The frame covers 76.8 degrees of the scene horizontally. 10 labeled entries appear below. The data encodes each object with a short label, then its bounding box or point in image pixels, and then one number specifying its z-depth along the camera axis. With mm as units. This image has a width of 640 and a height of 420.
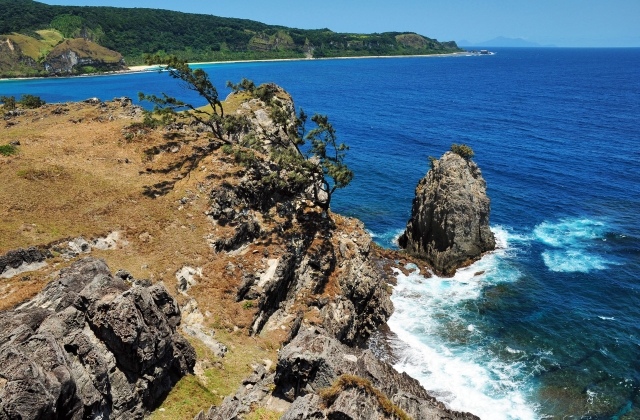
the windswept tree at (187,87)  51875
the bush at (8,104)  70925
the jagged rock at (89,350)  16562
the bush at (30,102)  75625
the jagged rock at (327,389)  20359
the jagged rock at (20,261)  31297
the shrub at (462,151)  67188
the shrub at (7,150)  47562
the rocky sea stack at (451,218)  62250
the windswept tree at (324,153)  45062
